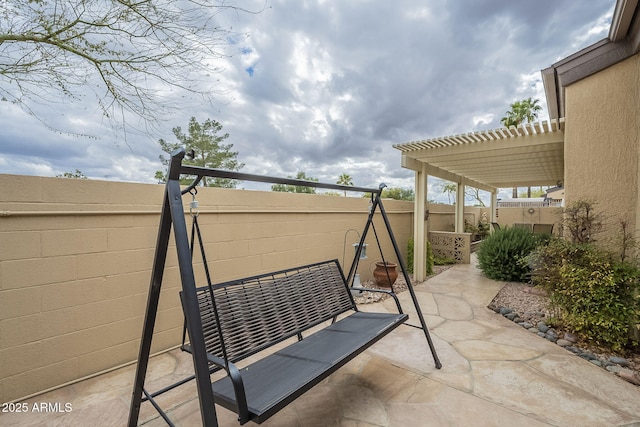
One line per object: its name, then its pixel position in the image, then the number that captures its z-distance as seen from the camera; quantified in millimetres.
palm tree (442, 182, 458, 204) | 23772
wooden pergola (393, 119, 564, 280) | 4445
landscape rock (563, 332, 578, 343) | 2973
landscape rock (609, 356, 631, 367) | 2557
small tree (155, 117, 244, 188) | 12844
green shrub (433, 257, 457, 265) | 7125
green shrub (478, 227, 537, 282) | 5433
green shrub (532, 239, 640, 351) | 2705
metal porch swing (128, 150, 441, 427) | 1220
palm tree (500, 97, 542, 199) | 18984
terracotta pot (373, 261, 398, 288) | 5152
